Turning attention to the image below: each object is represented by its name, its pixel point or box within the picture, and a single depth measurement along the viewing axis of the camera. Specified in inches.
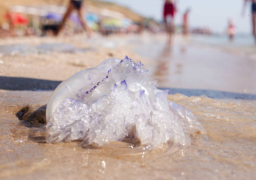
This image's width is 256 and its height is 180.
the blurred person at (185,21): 718.5
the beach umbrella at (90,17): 900.0
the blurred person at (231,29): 843.0
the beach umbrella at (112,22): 1200.2
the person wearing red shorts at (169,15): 391.7
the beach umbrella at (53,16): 725.2
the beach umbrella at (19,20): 649.7
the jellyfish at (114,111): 51.1
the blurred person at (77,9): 297.4
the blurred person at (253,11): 306.5
